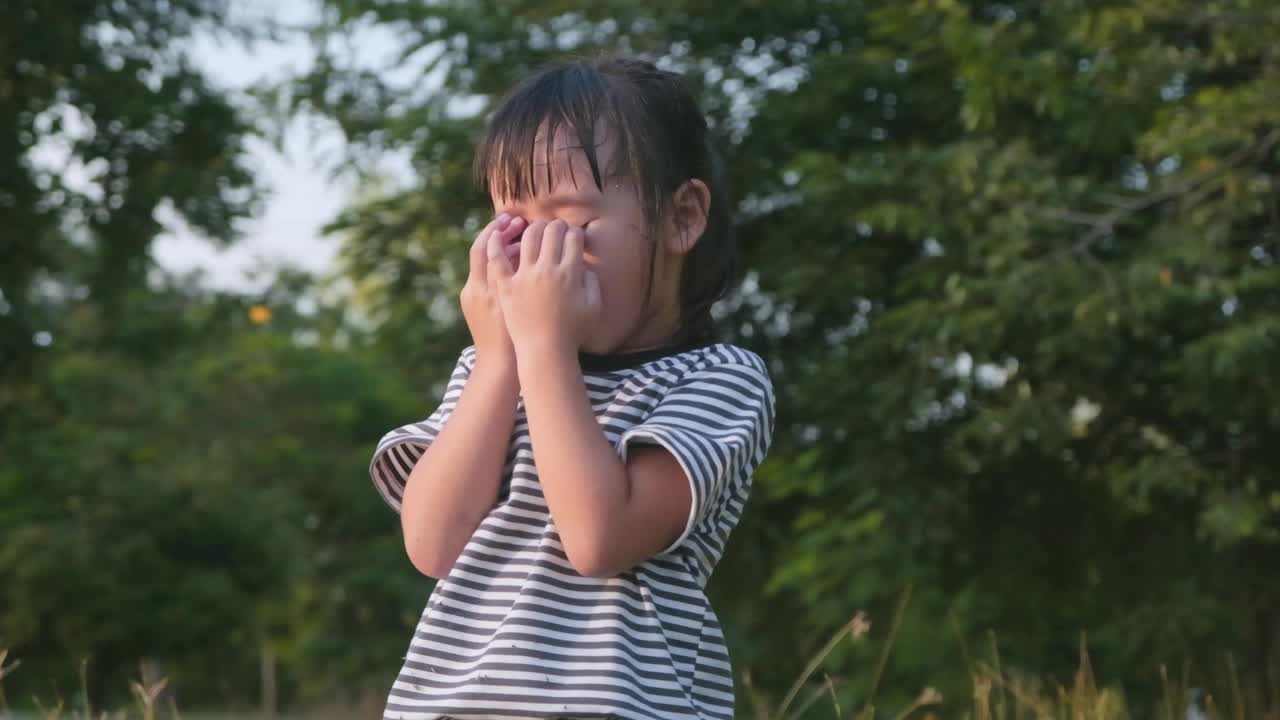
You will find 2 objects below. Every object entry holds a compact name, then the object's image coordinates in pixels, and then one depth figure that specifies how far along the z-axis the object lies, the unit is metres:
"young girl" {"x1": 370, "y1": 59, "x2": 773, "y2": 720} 2.10
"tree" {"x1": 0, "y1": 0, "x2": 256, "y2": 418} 12.49
